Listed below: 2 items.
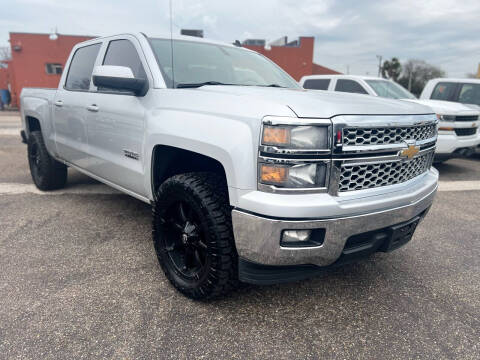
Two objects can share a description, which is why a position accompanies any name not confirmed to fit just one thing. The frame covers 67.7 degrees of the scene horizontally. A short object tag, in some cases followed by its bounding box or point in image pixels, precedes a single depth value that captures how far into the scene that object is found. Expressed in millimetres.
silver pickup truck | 1753
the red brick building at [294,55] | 22906
